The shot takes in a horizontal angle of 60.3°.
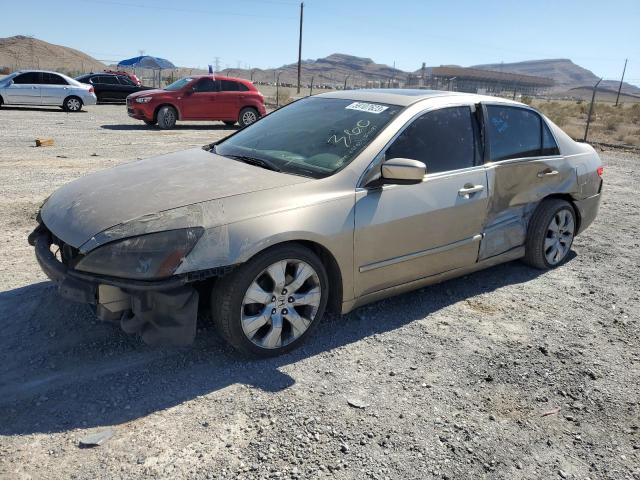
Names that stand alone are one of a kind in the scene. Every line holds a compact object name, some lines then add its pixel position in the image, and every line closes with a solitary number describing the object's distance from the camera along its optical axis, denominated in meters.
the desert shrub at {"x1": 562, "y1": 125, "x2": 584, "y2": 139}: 21.52
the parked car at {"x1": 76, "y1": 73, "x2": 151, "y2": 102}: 24.12
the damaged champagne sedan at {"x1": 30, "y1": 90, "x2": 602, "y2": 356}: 3.02
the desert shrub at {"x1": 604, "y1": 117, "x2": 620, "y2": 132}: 25.59
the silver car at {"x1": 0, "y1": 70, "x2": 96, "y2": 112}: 18.92
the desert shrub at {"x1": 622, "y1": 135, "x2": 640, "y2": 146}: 19.86
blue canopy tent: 46.93
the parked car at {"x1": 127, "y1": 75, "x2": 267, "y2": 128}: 15.98
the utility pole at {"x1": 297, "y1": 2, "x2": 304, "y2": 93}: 37.37
